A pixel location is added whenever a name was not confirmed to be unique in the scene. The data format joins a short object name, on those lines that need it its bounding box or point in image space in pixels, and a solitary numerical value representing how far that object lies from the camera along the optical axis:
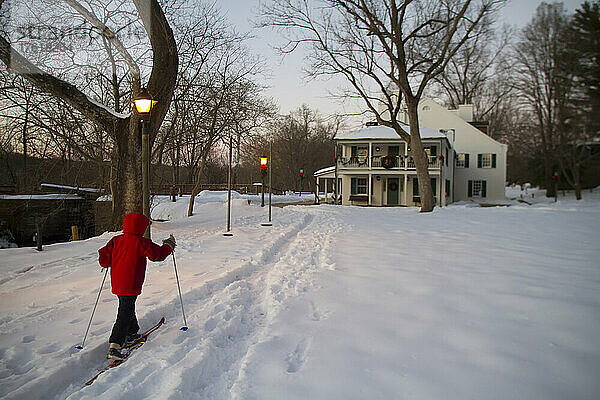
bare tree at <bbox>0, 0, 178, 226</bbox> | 9.64
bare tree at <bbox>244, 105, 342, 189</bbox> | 53.66
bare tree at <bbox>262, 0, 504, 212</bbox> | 18.30
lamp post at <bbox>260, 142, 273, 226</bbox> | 13.80
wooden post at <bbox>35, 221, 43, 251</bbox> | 8.27
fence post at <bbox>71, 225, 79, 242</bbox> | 12.30
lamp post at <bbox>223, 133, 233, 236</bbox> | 11.07
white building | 27.64
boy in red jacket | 3.64
